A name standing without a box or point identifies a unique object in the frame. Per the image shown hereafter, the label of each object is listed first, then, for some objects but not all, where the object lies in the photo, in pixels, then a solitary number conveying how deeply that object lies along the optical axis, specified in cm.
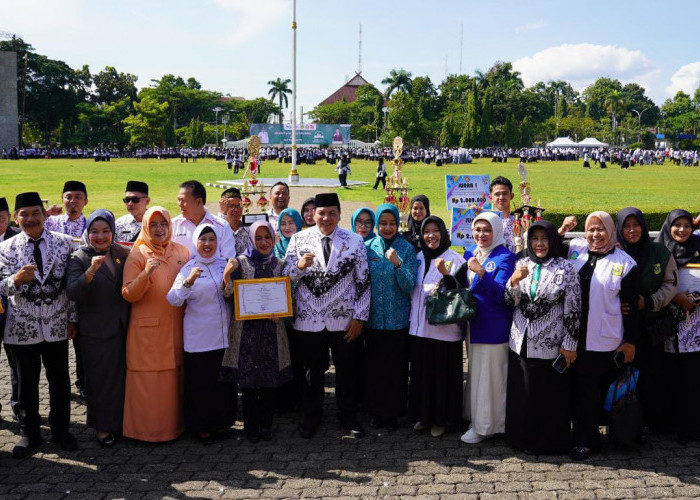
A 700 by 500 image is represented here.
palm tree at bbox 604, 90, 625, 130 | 8857
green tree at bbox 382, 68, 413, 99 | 7658
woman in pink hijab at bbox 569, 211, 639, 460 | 450
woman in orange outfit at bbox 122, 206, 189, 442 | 477
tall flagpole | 2678
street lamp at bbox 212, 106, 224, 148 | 7956
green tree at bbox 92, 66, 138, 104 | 7975
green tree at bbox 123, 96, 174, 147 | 6825
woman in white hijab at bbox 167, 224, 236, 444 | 476
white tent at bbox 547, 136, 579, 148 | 5991
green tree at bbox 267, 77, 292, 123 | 9069
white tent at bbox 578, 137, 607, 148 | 5766
